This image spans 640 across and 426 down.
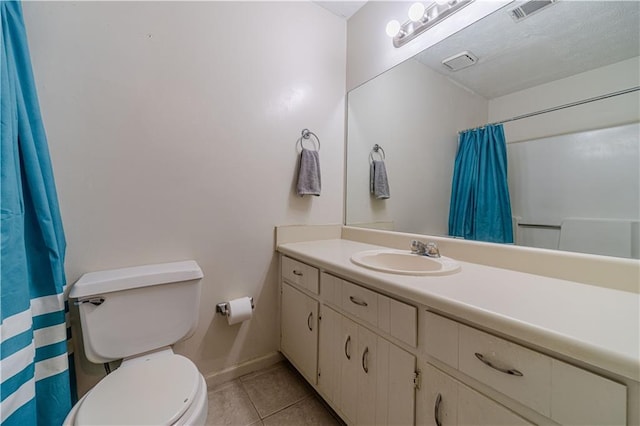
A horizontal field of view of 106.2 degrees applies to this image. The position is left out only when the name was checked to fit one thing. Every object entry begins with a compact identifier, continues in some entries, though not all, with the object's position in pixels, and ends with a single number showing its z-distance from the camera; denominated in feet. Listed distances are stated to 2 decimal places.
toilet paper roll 4.41
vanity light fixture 3.96
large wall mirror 2.57
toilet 2.42
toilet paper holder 4.53
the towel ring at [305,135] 5.39
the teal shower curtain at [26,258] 2.34
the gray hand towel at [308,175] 5.17
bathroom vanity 1.55
